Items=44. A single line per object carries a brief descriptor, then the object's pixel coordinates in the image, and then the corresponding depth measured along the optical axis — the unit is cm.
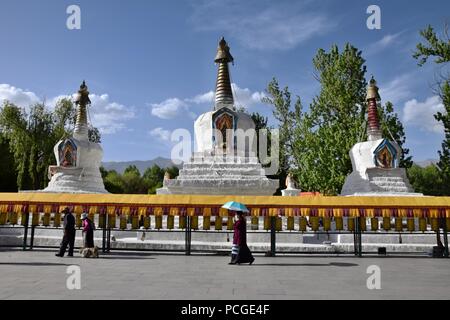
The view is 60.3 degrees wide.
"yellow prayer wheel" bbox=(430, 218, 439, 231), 1591
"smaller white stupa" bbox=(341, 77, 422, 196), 2467
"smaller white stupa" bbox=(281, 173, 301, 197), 2951
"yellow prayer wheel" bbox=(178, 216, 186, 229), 1602
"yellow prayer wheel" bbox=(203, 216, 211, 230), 1598
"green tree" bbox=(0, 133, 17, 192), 4178
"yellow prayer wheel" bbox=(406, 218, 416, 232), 1580
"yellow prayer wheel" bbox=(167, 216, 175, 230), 1644
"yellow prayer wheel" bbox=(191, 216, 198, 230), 1579
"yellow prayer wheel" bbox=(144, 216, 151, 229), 1648
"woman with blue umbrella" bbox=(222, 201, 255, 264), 1168
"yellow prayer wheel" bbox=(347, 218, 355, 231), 1605
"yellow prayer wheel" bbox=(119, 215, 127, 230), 1675
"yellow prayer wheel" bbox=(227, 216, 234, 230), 1609
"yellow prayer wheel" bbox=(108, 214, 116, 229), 1611
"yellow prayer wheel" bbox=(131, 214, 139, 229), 1653
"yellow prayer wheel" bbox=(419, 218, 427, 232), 1593
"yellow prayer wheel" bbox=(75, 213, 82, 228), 1714
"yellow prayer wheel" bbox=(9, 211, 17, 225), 1676
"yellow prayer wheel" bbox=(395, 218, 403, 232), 1628
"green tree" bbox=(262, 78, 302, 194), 4198
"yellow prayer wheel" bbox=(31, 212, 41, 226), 1638
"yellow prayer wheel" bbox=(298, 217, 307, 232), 1631
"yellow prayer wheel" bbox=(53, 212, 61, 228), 1702
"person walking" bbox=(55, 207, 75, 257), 1343
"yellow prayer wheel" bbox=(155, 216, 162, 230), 1654
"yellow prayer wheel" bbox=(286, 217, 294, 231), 1609
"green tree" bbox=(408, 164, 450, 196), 3484
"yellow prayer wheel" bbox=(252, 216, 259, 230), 1641
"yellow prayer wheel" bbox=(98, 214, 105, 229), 1696
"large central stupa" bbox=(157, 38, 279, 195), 2234
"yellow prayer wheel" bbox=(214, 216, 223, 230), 1599
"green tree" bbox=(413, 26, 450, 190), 2502
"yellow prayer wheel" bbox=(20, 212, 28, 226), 1650
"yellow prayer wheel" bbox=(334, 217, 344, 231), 1617
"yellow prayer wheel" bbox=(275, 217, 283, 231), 1612
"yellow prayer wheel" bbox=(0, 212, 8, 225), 1672
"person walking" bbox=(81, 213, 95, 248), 1363
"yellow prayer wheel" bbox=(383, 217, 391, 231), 1603
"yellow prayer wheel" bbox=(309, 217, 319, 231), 1617
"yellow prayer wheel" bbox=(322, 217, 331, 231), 1602
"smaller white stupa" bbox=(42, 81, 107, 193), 2670
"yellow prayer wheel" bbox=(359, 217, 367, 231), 1566
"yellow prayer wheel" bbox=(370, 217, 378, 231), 1577
